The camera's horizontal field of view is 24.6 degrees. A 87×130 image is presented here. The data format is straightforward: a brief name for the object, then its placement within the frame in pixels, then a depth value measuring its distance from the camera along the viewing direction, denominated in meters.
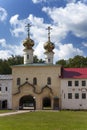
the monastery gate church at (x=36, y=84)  36.75
